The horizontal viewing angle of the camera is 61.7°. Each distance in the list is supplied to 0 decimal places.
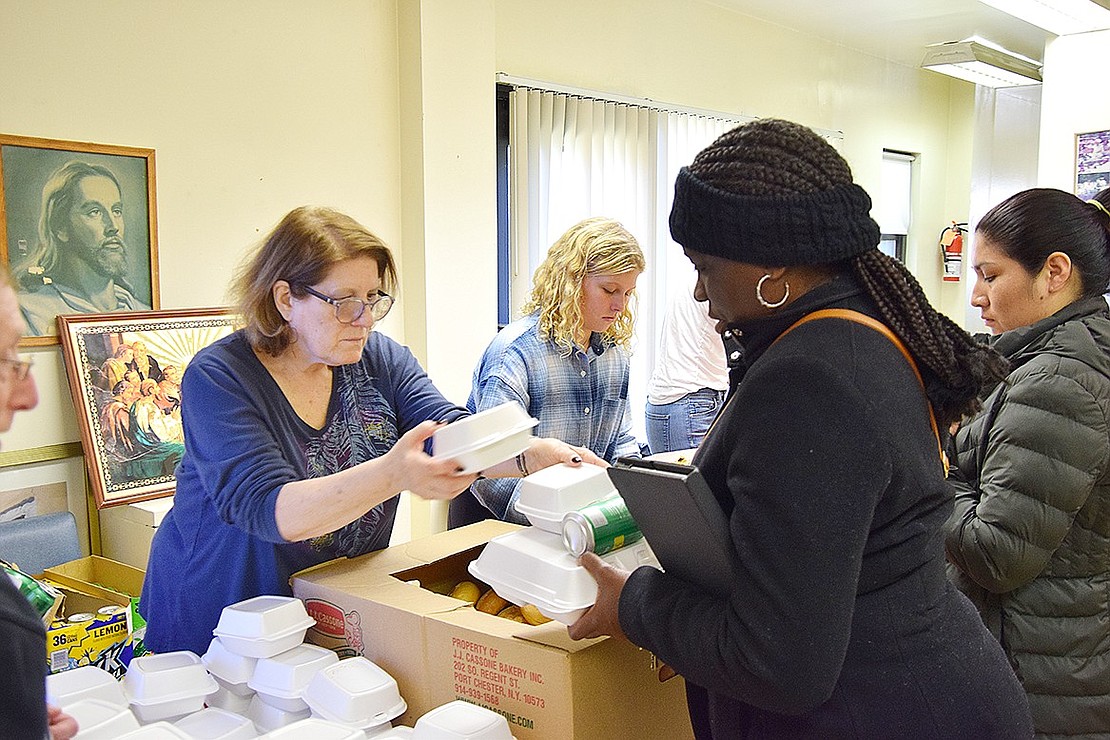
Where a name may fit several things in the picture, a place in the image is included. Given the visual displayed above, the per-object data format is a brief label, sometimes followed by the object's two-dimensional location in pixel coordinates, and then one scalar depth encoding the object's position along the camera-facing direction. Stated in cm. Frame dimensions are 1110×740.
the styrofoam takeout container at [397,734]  131
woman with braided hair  100
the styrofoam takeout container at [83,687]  137
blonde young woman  264
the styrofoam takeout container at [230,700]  148
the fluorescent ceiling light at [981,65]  566
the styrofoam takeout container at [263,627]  143
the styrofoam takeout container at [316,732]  125
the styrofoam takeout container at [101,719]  127
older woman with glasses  155
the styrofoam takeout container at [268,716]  142
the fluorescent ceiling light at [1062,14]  446
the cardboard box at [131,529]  292
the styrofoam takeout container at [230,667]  146
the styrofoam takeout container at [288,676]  140
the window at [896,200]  730
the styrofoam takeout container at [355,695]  133
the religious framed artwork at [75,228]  285
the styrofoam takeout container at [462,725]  124
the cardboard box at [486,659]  128
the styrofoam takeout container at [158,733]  126
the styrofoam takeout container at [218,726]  134
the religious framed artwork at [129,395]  292
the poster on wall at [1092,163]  489
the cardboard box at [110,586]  259
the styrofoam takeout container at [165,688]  139
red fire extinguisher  778
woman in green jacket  172
